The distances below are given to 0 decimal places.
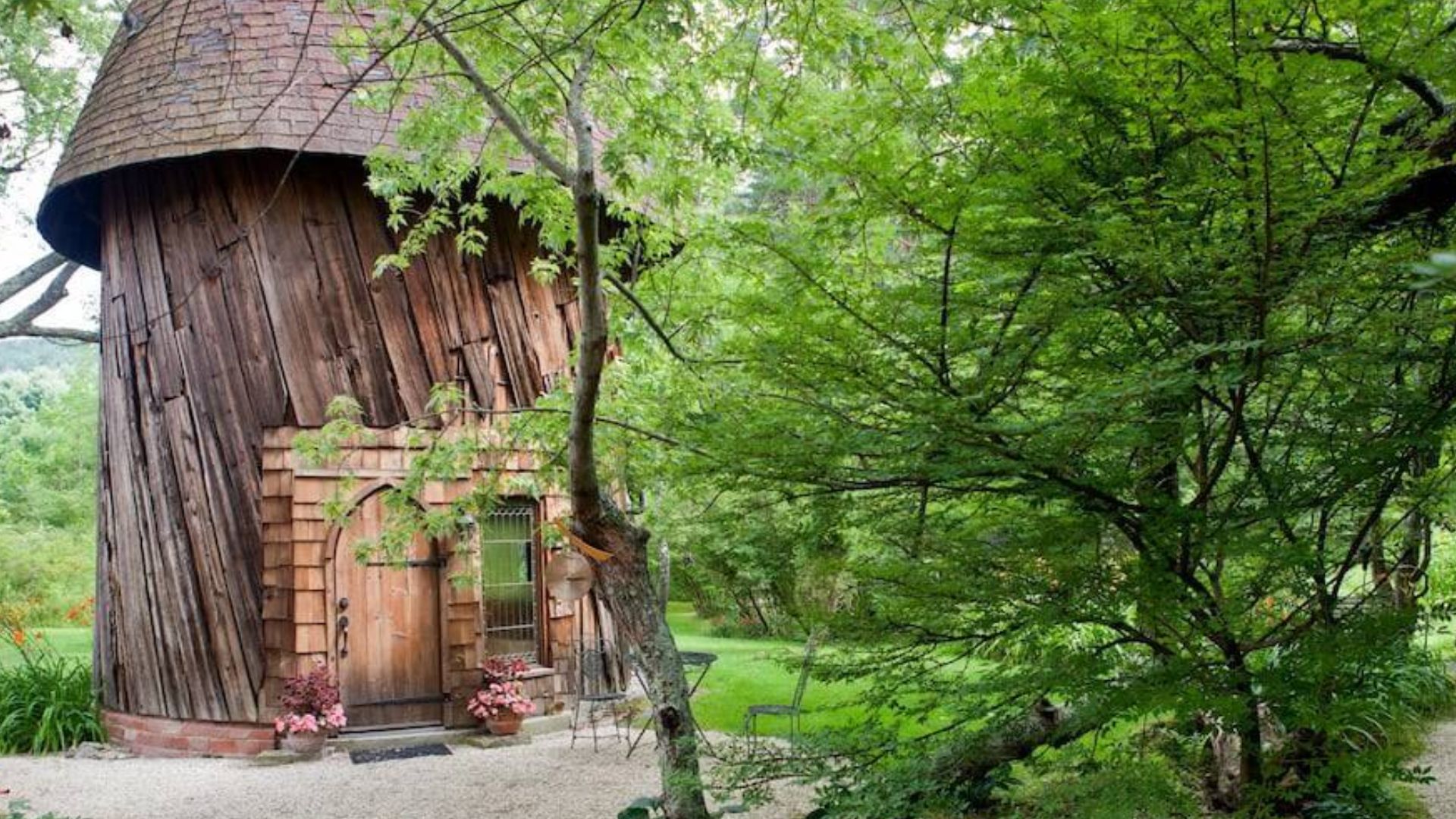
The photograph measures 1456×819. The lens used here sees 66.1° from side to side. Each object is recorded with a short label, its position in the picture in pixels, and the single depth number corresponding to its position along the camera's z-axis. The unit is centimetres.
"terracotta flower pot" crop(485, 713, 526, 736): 847
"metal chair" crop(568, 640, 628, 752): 906
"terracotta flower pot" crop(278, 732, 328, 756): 787
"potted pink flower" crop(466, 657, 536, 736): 846
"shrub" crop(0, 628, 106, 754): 876
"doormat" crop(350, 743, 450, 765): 788
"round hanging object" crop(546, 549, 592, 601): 625
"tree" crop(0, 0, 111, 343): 1122
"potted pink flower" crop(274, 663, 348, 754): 786
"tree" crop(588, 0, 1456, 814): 268
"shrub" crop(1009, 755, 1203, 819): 314
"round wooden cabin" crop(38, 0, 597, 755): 813
